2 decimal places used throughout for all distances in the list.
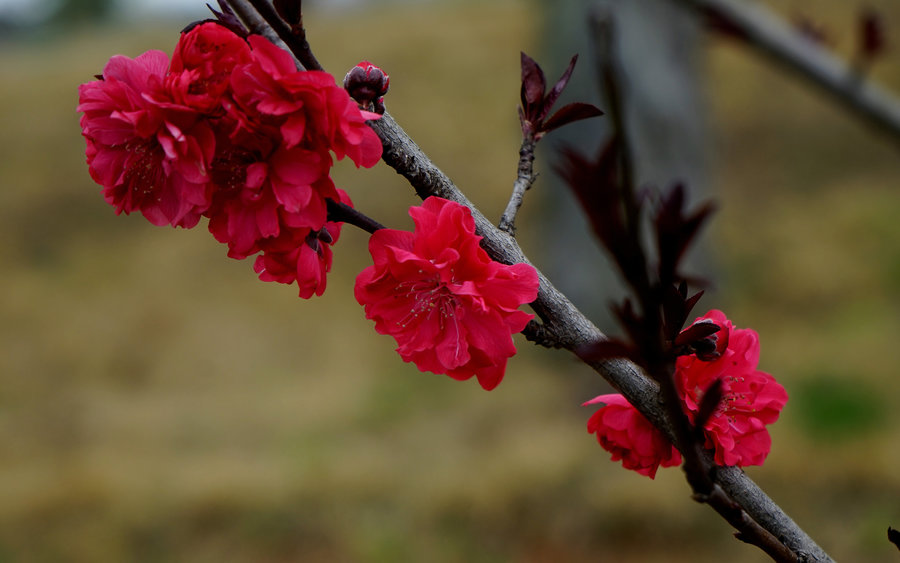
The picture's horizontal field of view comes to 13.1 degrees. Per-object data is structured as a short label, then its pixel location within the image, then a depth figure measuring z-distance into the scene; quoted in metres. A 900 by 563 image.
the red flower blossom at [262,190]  0.88
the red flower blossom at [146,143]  0.88
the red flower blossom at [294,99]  0.88
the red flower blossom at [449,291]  0.90
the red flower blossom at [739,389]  0.91
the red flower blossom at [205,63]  0.89
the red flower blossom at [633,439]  0.91
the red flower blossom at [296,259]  0.89
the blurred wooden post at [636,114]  3.46
